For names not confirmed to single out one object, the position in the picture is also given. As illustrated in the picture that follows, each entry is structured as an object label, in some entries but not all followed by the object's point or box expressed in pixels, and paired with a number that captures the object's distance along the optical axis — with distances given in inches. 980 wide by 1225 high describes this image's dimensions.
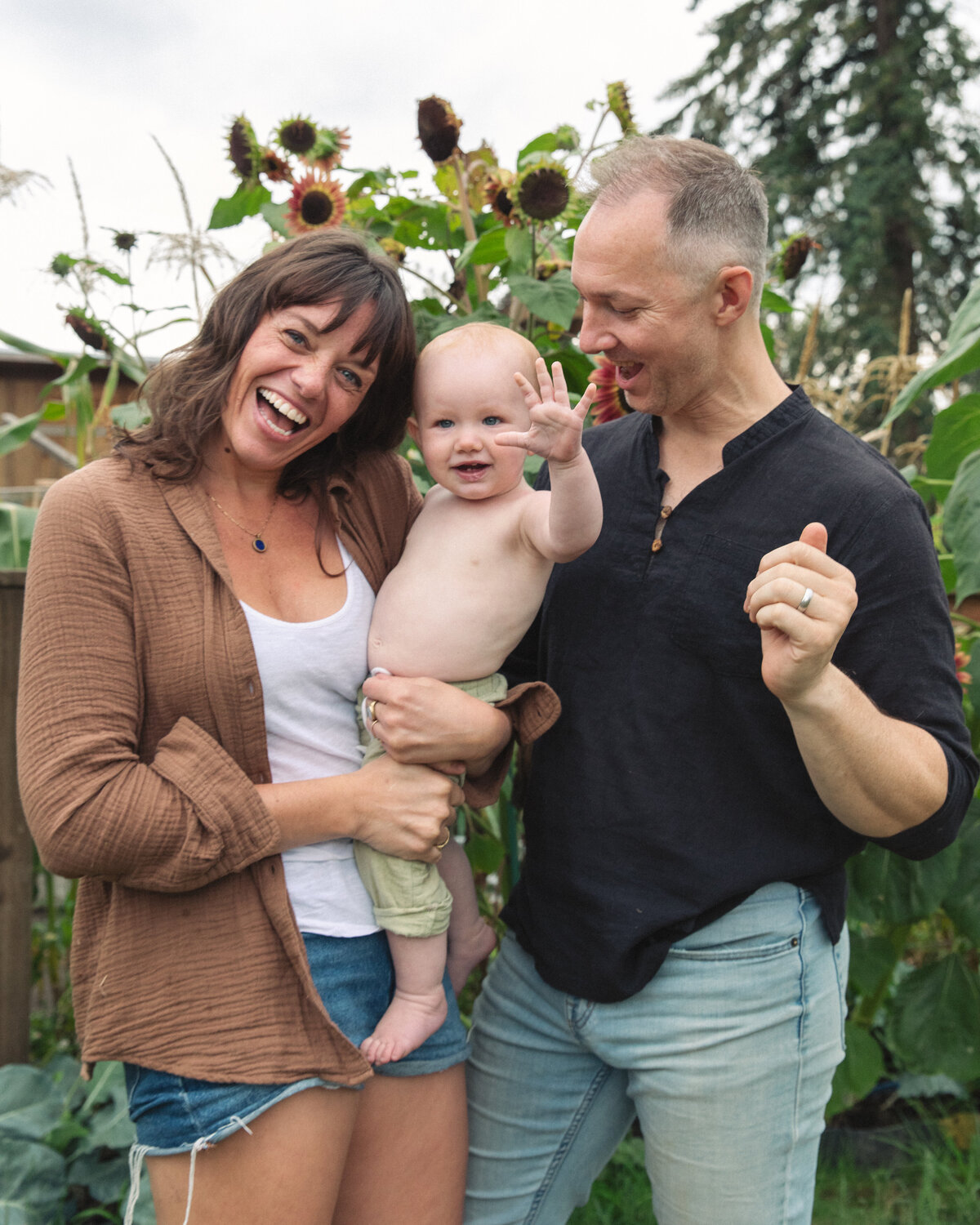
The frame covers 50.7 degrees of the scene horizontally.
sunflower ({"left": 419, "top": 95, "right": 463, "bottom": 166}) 86.3
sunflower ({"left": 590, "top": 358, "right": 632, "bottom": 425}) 83.5
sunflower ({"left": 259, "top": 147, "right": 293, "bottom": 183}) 95.1
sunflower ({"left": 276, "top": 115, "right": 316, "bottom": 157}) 94.3
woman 53.4
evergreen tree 390.6
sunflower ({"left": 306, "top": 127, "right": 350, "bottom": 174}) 94.7
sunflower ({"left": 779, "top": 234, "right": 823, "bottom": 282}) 93.7
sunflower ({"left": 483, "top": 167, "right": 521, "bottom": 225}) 85.7
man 59.9
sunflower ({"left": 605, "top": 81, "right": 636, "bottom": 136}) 91.9
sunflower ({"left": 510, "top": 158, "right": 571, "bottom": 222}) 81.1
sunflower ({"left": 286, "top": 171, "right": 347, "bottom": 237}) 92.0
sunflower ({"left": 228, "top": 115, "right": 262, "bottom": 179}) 94.4
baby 61.7
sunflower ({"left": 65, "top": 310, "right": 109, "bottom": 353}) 97.0
